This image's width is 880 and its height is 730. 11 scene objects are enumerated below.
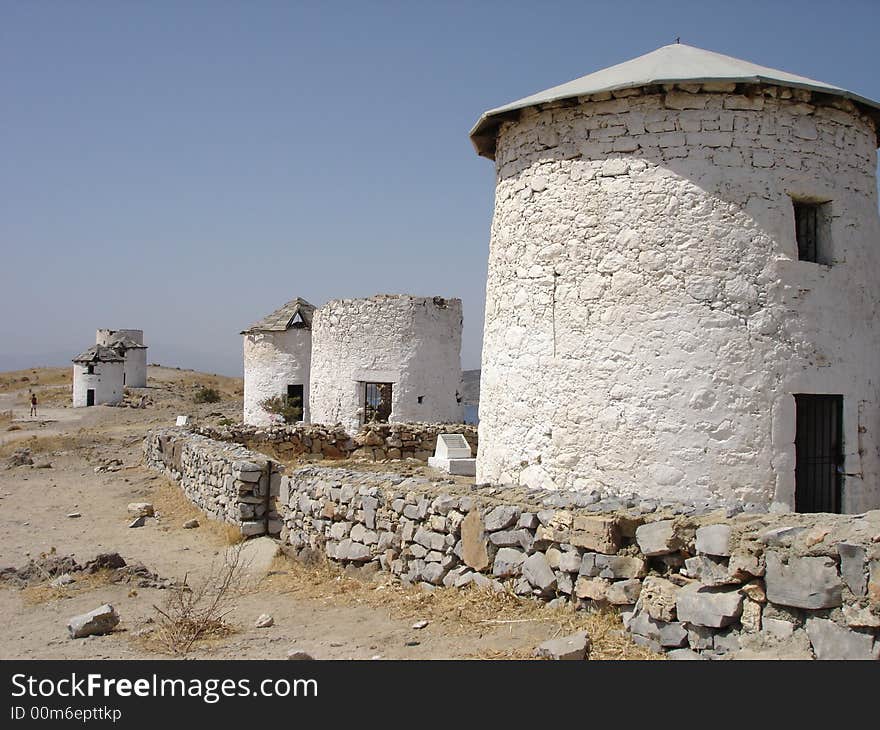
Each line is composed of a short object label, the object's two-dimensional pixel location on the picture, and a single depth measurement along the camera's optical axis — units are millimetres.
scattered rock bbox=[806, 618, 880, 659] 3955
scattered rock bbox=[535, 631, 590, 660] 4570
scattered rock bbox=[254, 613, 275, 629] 6117
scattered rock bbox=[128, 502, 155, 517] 11682
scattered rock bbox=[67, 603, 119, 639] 5641
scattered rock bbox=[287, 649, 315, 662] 4957
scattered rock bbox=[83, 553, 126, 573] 7699
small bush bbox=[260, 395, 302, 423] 21734
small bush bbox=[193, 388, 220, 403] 40000
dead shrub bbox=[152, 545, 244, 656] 5445
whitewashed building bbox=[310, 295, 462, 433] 17984
